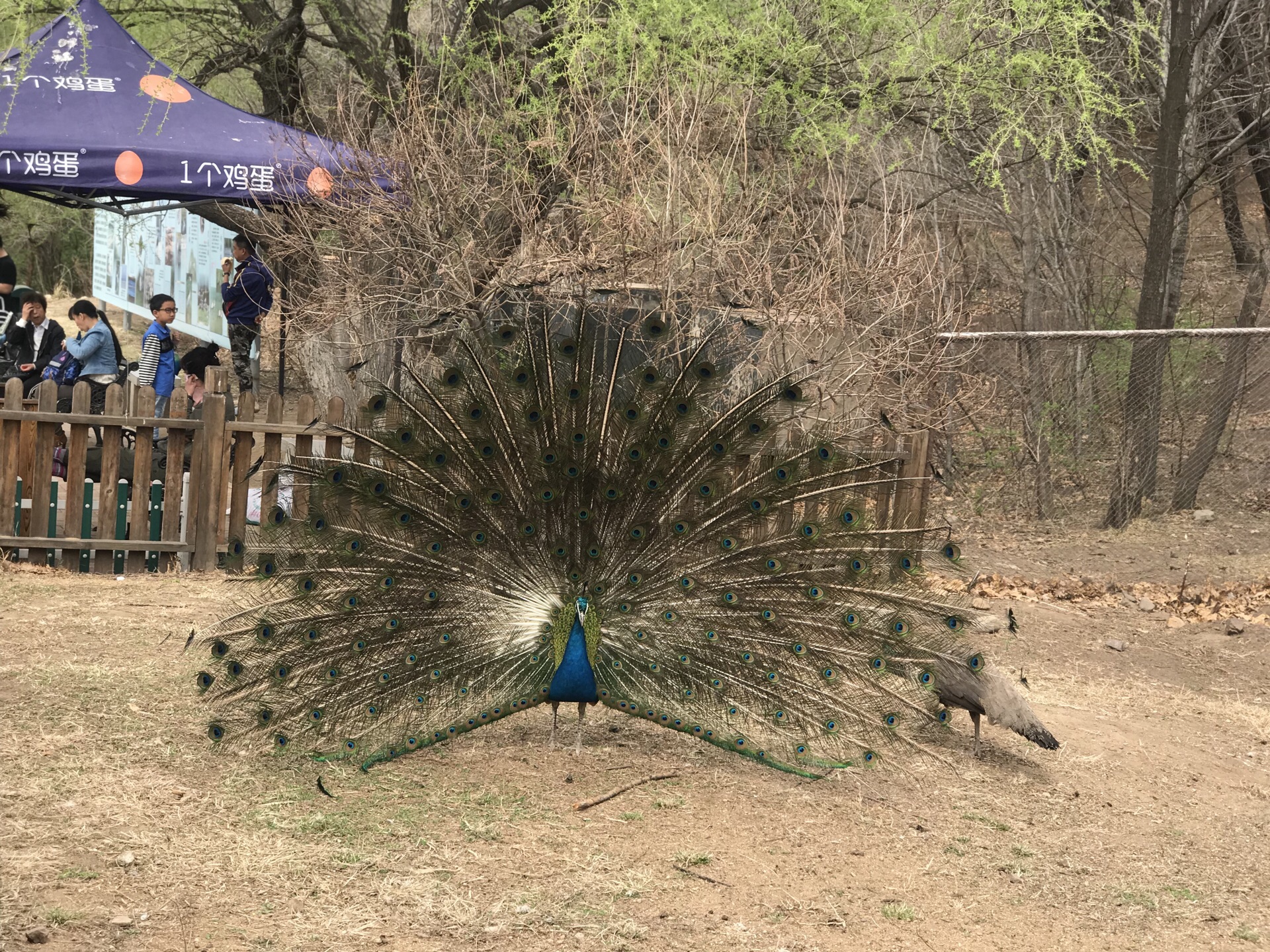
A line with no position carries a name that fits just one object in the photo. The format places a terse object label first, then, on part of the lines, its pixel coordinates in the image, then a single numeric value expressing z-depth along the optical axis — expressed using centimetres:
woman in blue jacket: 1156
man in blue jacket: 1351
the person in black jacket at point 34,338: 1213
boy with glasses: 1183
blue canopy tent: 1073
